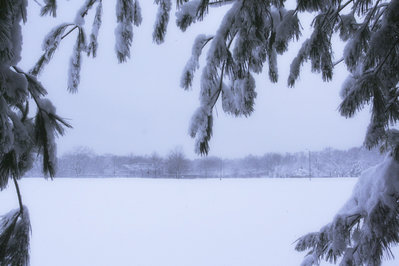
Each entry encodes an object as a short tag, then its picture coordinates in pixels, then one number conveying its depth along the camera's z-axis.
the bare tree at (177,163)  82.19
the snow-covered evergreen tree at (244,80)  1.08
